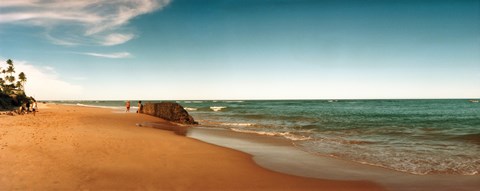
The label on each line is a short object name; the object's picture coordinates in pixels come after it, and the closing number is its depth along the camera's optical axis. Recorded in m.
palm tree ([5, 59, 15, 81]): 77.50
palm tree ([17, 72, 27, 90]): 81.00
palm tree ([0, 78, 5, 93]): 72.19
